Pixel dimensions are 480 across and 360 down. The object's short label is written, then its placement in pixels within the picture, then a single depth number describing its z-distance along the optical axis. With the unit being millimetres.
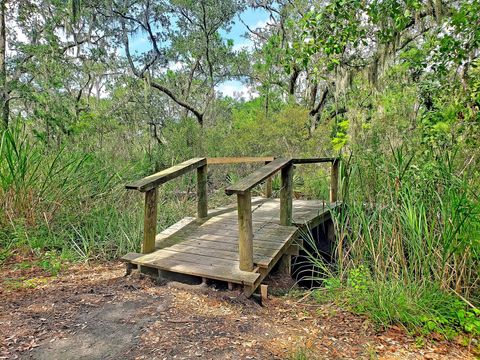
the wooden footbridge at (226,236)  2768
